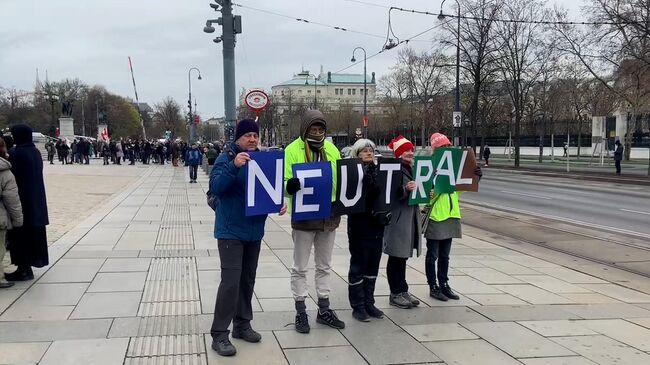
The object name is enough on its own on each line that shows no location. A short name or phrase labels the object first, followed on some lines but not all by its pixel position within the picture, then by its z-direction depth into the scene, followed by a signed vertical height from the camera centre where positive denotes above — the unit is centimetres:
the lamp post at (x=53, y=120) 6480 +402
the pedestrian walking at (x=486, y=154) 4362 -101
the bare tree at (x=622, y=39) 2617 +516
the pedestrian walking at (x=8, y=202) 627 -64
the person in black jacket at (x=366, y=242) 534 -97
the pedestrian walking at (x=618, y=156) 2969 -85
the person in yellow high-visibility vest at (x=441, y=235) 612 -102
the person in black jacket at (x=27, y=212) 668 -81
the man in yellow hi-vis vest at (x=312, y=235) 502 -85
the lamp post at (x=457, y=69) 3525 +466
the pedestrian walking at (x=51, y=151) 4078 -48
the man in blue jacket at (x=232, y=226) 446 -68
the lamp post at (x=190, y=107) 4763 +352
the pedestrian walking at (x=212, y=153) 2516 -44
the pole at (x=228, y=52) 1706 +280
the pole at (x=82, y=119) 9488 +439
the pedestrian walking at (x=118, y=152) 4231 -63
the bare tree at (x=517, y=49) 3784 +648
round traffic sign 1508 +116
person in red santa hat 574 -96
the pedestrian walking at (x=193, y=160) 2494 -74
